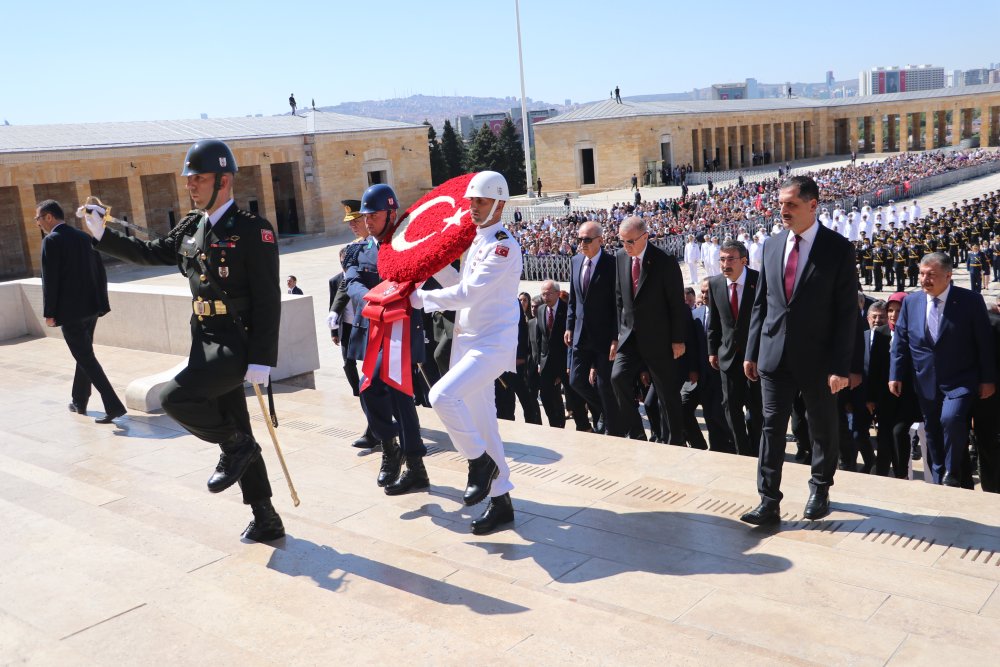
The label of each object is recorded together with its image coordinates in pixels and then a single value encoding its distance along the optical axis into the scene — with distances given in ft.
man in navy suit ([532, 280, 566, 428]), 26.32
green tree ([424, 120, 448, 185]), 204.85
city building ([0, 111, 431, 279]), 103.91
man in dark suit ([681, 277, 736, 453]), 22.97
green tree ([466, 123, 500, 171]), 209.67
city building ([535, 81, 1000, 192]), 187.32
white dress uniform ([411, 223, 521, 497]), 14.03
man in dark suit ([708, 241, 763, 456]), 20.68
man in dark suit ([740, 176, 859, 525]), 14.20
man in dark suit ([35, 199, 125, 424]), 23.31
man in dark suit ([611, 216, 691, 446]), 20.39
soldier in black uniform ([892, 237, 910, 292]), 72.64
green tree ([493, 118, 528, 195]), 209.56
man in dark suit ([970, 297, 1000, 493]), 18.81
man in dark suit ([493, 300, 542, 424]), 27.20
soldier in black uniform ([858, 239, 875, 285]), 76.07
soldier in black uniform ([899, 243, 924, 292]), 72.33
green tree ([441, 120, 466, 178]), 209.05
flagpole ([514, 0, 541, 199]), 152.46
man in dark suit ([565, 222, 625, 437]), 21.67
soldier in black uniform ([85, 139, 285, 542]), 13.64
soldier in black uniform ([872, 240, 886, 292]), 73.05
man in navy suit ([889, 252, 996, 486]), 18.21
